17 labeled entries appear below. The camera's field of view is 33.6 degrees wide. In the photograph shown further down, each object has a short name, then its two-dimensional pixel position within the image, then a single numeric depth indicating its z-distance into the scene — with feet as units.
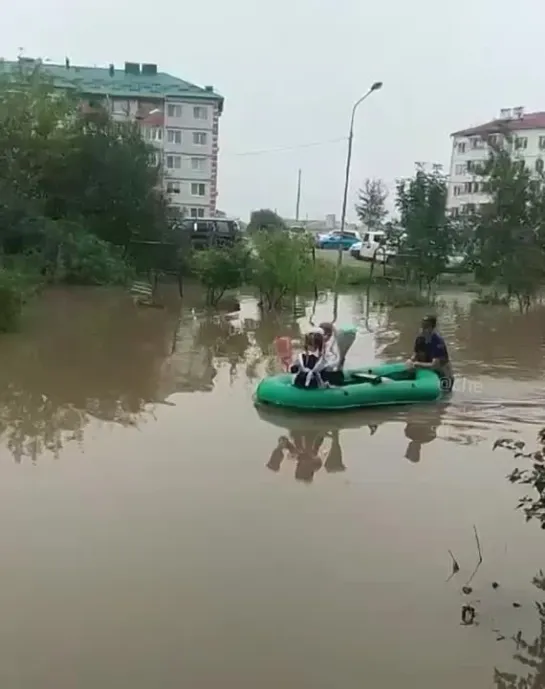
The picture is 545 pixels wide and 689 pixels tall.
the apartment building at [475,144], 190.23
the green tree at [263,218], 133.10
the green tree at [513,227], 79.66
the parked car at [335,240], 139.85
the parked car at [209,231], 95.72
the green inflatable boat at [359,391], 35.37
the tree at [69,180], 81.71
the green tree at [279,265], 72.28
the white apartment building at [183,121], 184.96
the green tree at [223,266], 71.20
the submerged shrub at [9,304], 52.85
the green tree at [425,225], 90.74
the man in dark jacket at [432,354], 38.79
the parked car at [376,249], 96.94
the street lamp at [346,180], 97.96
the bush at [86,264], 81.56
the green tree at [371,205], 173.88
